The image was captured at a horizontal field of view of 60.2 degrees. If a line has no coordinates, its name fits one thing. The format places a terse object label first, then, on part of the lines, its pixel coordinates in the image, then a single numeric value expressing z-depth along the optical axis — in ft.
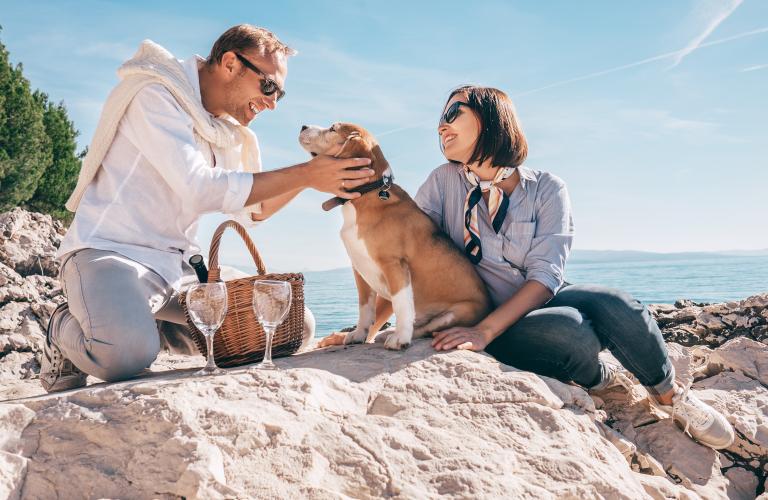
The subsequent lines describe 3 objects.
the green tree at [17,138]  66.03
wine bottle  12.36
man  11.74
